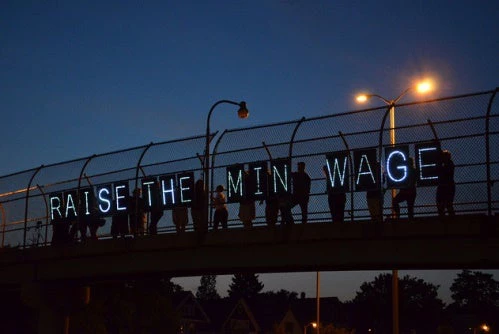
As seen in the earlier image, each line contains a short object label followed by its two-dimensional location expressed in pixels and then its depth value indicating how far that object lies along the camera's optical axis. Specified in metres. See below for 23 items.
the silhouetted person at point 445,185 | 17.34
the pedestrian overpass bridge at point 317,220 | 17.12
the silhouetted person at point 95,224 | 24.95
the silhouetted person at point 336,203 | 19.19
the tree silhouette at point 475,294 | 165.00
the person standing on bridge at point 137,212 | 23.23
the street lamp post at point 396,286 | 26.12
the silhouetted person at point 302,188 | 19.53
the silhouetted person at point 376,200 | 18.62
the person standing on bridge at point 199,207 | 21.64
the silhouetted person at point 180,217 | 22.36
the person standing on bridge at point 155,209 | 23.03
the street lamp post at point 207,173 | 21.77
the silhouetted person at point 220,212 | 21.28
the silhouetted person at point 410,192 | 18.16
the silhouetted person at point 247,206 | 20.83
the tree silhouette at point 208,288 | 190.90
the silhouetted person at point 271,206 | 20.45
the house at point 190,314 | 90.06
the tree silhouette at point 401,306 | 132.25
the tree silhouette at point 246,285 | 176.38
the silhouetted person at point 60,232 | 25.67
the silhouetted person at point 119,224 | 23.75
